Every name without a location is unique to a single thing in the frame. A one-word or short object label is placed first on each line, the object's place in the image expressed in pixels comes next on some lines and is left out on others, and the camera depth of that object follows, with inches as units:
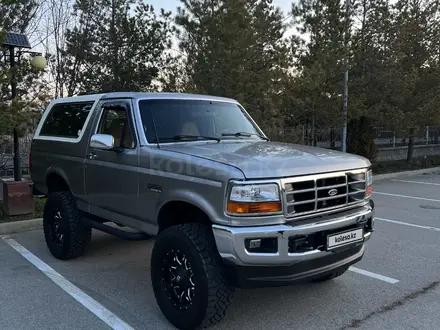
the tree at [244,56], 403.2
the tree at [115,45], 508.4
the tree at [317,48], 458.6
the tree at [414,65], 542.9
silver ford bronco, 128.8
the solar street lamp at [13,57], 317.4
